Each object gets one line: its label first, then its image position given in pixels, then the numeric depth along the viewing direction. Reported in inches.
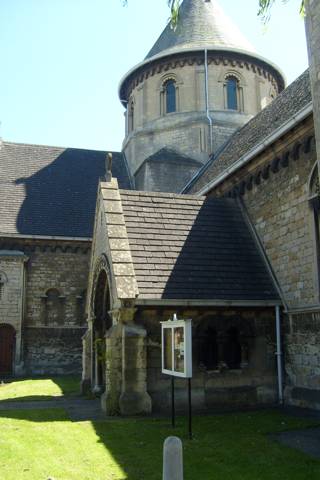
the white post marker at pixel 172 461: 181.0
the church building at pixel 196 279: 462.3
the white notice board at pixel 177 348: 353.1
